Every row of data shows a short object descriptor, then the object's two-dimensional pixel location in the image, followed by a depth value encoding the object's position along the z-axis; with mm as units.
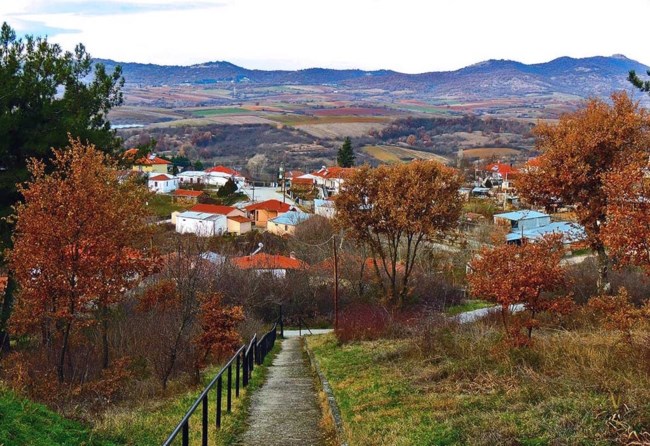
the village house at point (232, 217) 64375
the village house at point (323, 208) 60350
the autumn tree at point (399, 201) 26031
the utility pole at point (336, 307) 24858
